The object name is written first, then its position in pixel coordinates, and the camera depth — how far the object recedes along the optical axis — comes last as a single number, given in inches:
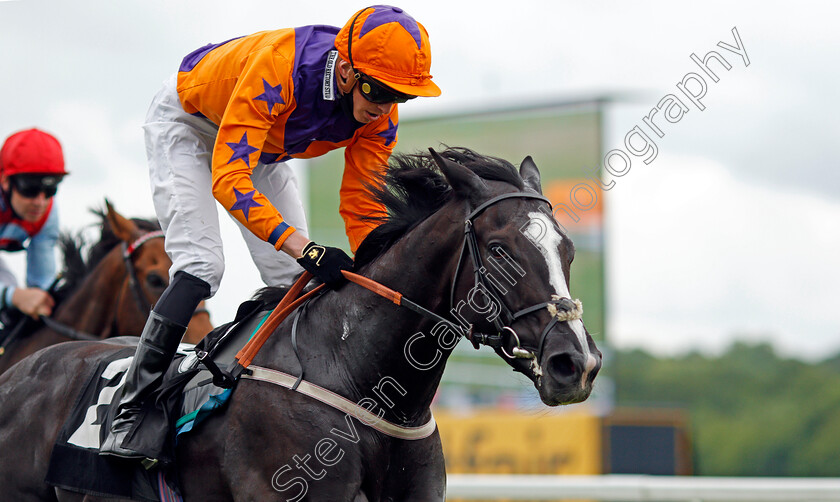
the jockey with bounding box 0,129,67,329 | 445.4
